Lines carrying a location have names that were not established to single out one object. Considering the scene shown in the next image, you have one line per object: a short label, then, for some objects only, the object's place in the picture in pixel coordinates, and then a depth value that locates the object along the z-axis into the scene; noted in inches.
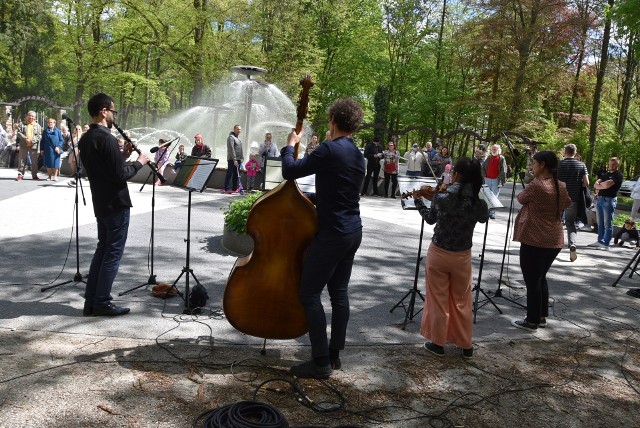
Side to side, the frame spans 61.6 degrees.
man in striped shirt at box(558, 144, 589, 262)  330.3
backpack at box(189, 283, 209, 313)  208.7
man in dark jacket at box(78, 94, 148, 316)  183.6
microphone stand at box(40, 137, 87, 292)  221.0
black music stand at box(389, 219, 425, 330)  210.4
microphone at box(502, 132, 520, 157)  232.0
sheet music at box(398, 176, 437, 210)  200.4
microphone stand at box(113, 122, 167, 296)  184.5
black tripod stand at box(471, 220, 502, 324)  228.2
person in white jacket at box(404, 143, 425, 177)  643.5
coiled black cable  121.8
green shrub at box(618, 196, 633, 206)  750.5
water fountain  992.9
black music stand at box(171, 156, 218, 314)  196.2
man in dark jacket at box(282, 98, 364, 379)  146.8
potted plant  292.2
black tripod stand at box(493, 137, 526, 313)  228.5
